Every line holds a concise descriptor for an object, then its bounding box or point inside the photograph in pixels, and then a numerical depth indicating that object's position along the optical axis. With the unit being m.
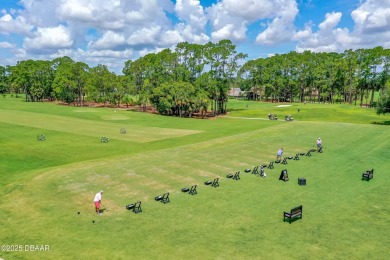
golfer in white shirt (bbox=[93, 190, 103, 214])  23.80
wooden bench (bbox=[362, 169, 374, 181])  34.22
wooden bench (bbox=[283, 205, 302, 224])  23.03
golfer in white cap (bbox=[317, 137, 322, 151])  46.93
